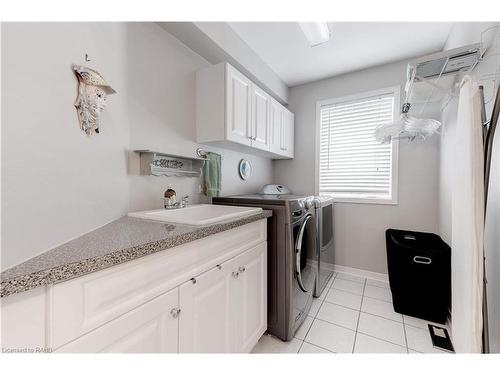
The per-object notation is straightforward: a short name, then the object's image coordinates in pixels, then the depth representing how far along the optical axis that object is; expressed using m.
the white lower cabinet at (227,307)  0.89
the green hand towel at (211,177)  1.81
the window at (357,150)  2.36
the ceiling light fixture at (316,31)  1.47
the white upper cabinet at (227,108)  1.63
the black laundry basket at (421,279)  1.64
